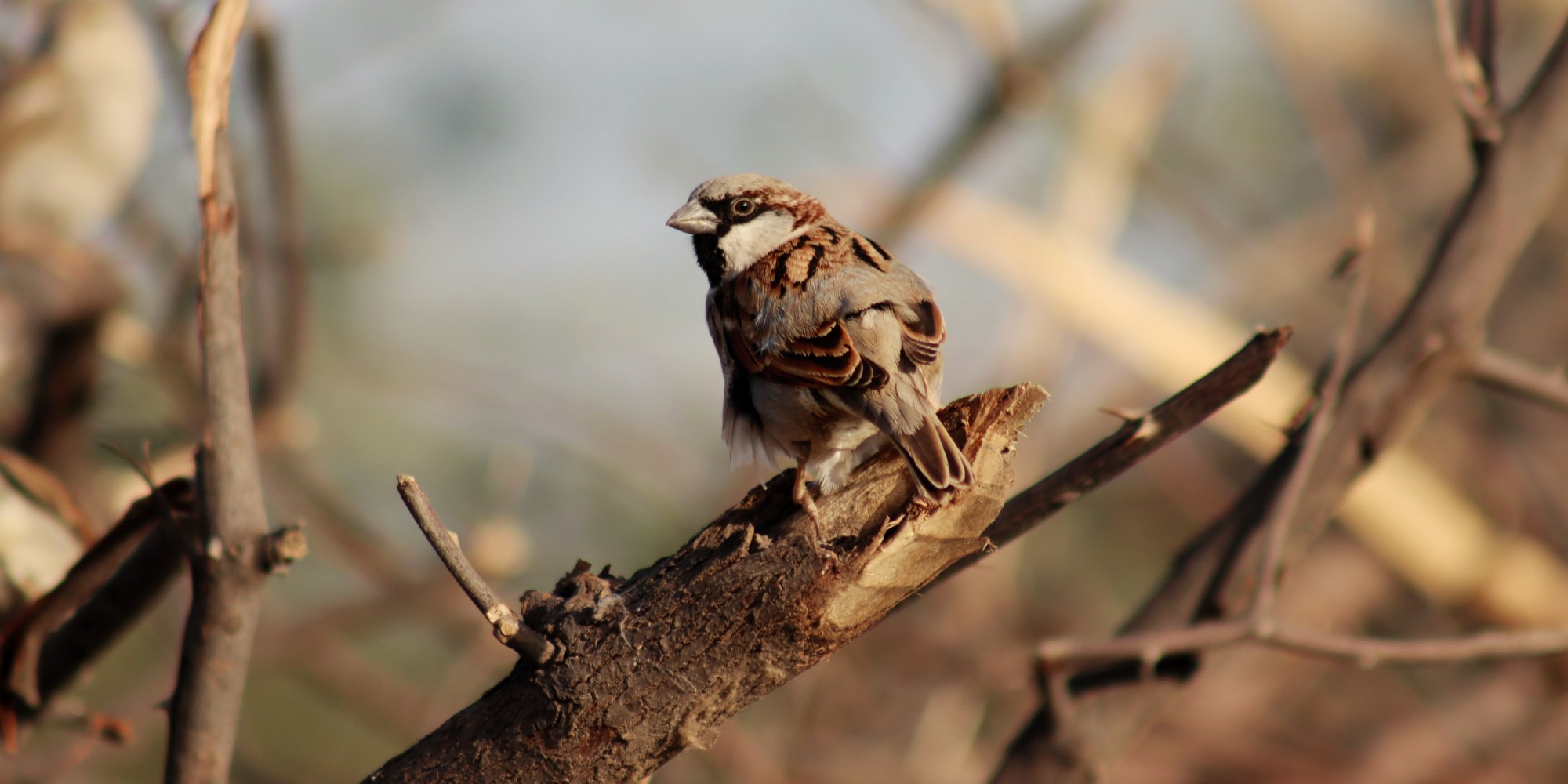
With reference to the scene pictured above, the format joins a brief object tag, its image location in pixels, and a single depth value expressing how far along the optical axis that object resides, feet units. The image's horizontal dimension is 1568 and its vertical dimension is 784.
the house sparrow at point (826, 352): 15.56
